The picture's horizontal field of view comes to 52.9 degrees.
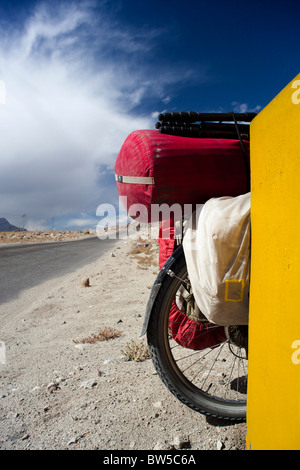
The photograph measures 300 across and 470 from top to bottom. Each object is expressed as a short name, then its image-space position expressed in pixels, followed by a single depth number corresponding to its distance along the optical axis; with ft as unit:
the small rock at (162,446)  5.48
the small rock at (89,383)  7.79
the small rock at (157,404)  6.72
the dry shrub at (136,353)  9.12
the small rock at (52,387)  7.70
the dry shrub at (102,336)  11.34
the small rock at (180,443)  5.51
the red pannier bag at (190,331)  7.25
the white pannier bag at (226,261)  4.73
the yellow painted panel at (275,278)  3.54
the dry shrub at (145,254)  36.63
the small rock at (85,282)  23.58
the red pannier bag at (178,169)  5.51
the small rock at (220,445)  5.43
